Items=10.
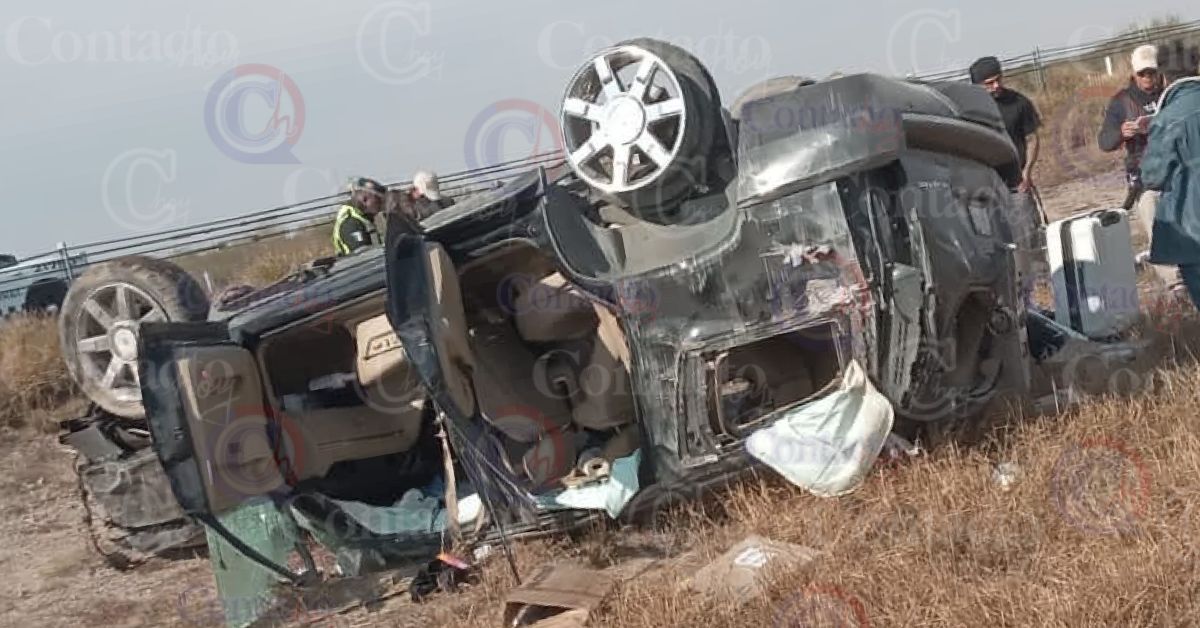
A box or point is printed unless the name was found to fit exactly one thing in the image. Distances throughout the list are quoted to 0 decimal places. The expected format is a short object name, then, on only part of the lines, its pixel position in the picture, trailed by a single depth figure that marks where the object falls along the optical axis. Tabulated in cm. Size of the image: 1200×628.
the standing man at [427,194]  753
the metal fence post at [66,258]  1393
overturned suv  417
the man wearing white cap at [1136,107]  692
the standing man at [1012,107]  745
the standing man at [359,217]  761
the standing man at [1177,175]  539
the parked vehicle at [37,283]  1361
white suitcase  633
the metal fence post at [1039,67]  2204
